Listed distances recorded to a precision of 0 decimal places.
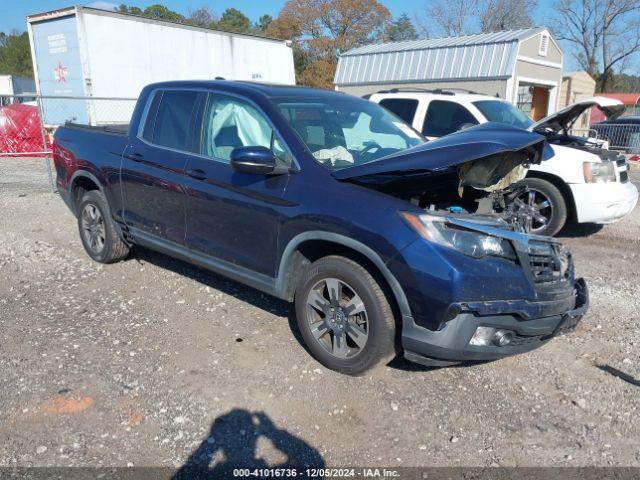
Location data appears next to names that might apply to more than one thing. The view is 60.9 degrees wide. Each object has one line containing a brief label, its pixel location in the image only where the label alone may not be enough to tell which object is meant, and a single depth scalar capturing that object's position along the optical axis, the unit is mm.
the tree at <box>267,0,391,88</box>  48281
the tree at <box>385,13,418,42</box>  56688
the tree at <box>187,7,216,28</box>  62281
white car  6480
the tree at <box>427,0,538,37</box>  47281
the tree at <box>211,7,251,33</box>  67438
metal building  17906
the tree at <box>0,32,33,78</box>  62950
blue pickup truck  3104
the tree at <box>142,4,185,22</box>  58438
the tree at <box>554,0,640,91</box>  46281
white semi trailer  14092
